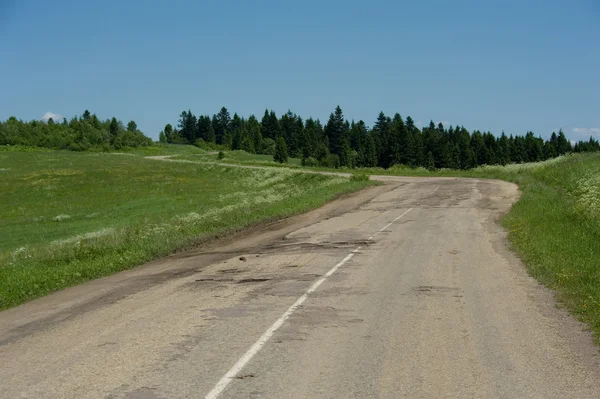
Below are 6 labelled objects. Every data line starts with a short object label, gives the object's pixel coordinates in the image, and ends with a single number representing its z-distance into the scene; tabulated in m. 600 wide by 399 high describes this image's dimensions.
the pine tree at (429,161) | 119.78
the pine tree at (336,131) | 165.00
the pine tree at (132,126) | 171.24
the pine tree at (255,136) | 170.41
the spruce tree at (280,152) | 118.19
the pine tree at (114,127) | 157.30
